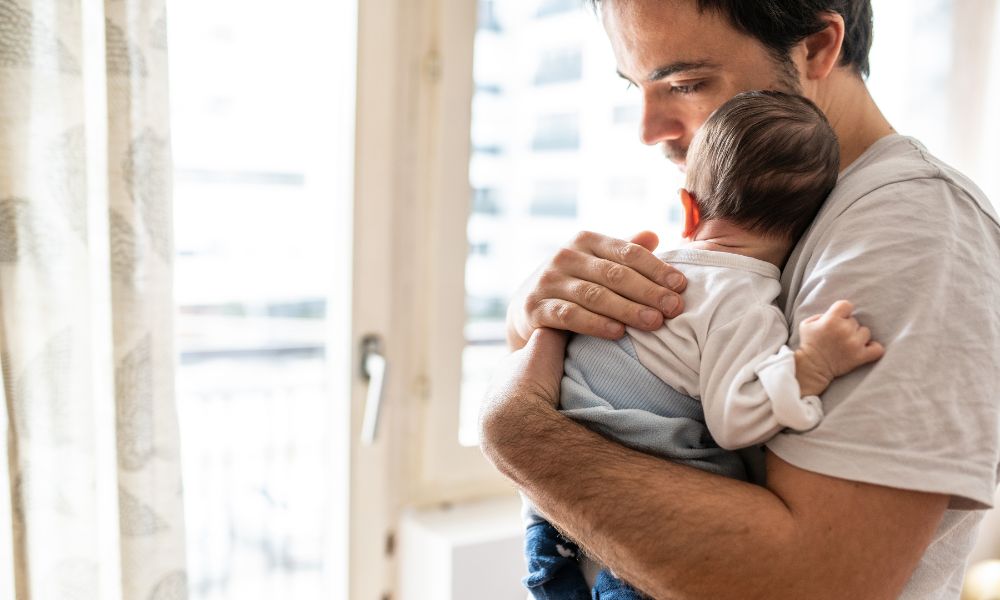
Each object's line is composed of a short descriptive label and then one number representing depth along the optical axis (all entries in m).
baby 0.85
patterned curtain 1.25
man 0.76
